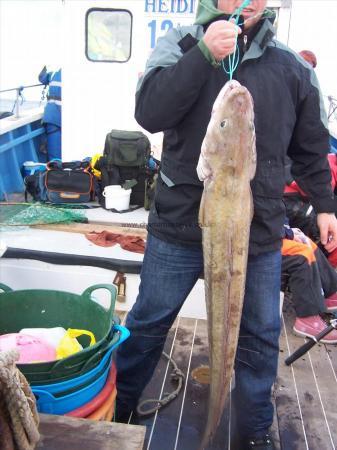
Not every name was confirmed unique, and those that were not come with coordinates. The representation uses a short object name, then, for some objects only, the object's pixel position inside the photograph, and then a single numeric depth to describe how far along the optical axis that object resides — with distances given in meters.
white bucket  4.80
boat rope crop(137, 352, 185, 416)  2.73
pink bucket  2.15
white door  5.69
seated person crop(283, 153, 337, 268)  4.54
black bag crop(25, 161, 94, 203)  4.86
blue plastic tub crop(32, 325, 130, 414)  1.94
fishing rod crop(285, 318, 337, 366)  2.99
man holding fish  1.74
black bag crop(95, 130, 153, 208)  4.89
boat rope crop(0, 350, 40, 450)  1.32
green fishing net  4.33
